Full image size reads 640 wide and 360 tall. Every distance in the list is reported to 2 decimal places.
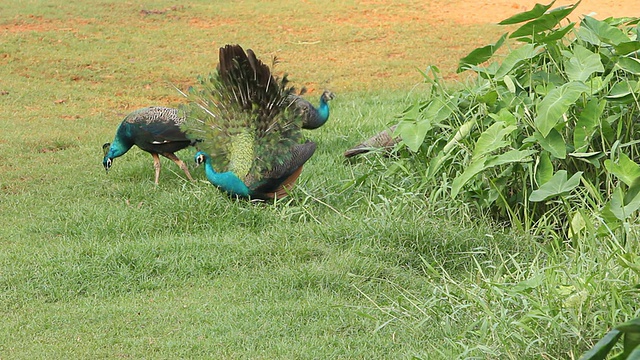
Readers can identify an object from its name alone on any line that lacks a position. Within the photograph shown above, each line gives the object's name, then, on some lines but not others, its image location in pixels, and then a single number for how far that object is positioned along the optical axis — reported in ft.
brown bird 36.81
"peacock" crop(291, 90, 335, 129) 39.42
